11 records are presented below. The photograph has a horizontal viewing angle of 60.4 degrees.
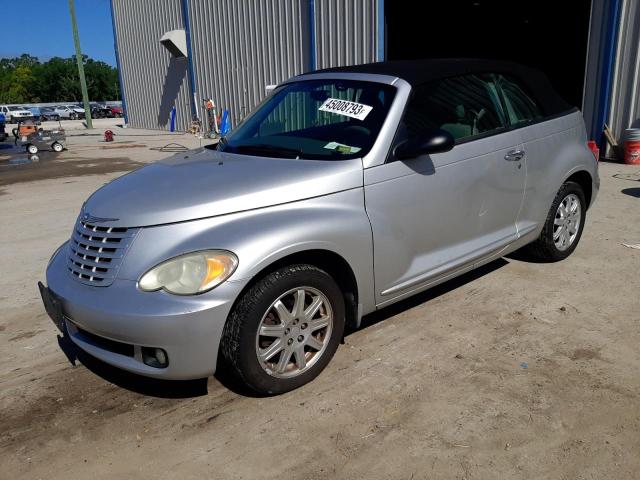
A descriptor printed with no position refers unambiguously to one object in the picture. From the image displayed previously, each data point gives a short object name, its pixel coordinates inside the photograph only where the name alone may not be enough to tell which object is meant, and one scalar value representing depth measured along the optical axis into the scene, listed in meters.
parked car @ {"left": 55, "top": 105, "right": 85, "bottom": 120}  50.22
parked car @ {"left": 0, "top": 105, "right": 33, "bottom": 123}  44.73
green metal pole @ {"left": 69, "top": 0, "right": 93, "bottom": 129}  30.47
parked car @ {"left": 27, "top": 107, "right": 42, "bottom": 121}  48.19
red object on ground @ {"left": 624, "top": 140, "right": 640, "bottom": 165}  9.52
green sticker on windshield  3.36
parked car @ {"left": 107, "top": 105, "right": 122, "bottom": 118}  54.81
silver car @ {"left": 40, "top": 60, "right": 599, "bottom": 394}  2.70
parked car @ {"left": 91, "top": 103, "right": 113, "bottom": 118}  53.42
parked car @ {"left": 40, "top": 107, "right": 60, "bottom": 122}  48.56
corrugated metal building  10.05
